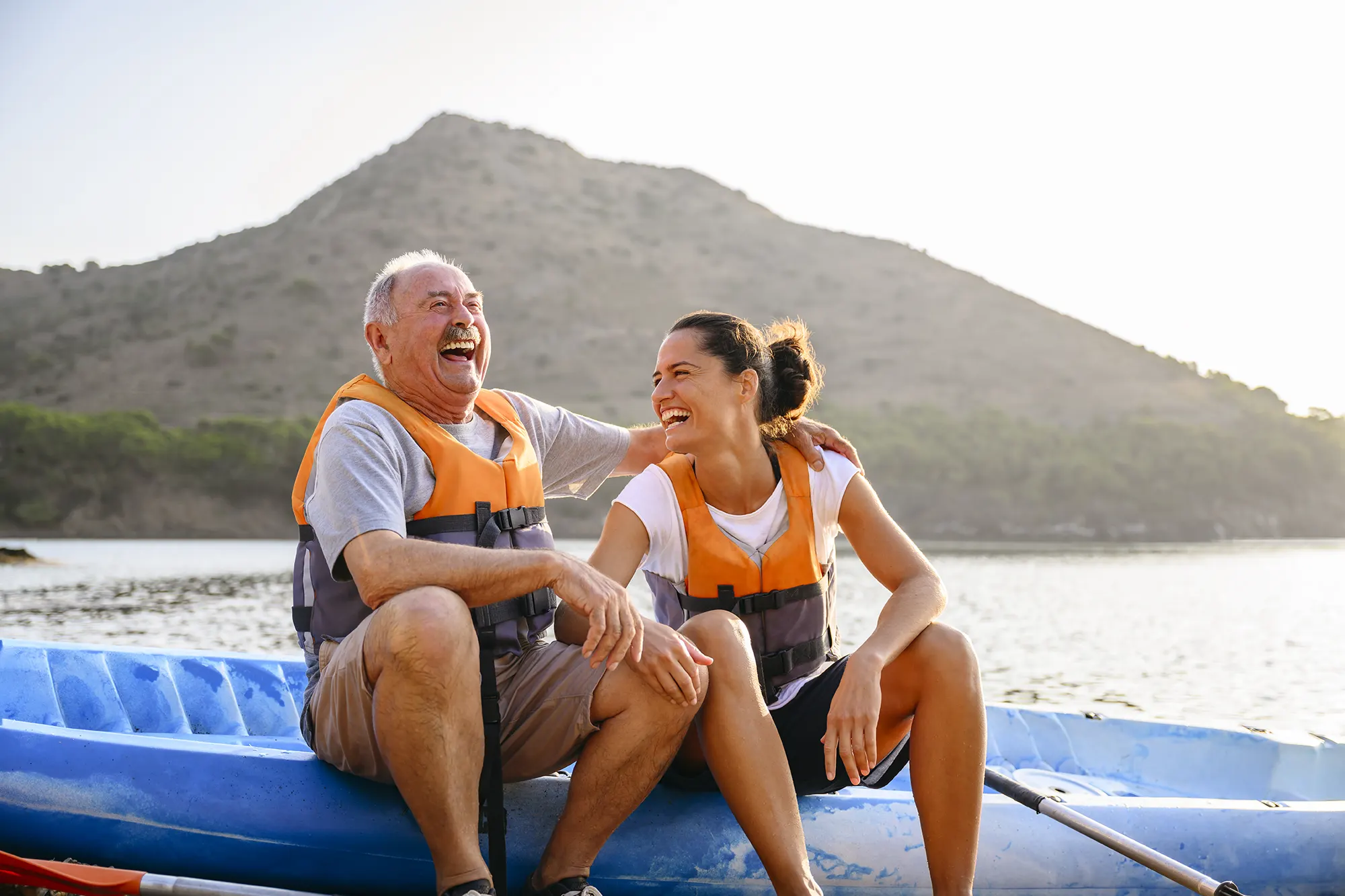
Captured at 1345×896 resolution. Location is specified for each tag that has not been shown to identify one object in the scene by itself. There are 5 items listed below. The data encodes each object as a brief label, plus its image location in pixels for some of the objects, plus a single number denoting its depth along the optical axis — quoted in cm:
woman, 241
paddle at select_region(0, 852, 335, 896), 240
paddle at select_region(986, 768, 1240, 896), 274
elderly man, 230
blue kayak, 271
